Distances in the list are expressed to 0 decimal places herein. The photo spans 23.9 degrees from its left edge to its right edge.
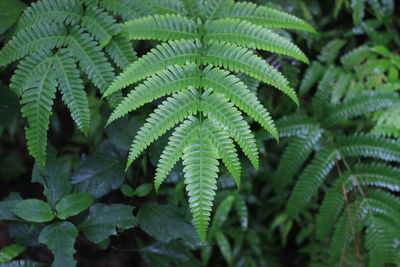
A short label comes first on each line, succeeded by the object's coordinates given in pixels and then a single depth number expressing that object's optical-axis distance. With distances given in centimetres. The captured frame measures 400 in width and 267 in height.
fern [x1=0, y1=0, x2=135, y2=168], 115
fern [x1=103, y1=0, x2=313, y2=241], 109
